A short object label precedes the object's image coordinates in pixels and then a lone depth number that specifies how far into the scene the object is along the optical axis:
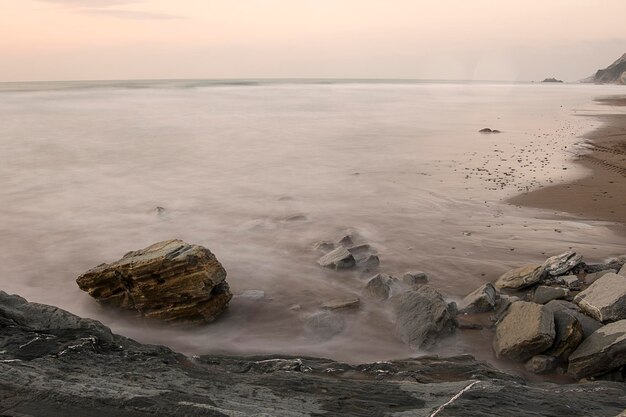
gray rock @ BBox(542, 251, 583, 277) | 9.22
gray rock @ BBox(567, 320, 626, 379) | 6.27
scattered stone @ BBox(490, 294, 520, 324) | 7.97
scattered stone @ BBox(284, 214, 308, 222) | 13.89
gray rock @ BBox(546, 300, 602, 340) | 7.05
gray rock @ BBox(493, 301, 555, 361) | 6.75
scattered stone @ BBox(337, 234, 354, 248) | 11.74
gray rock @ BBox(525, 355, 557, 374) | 6.64
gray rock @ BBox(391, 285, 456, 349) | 7.51
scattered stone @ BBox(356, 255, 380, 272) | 10.24
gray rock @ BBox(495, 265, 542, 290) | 8.97
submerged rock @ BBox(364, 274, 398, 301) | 8.98
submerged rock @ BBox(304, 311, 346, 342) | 7.92
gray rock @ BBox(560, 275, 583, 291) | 8.78
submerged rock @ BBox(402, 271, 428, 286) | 9.56
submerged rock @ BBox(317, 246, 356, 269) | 10.21
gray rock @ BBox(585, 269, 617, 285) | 8.92
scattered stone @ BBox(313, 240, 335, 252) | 11.49
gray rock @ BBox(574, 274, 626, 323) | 7.17
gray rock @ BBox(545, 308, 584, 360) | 6.76
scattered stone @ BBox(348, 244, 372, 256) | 11.16
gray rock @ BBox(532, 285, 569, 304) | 8.30
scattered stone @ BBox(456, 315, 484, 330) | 7.85
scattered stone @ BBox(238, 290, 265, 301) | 9.20
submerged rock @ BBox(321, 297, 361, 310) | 8.71
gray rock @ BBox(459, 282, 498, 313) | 8.23
